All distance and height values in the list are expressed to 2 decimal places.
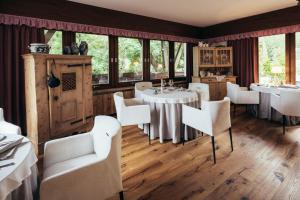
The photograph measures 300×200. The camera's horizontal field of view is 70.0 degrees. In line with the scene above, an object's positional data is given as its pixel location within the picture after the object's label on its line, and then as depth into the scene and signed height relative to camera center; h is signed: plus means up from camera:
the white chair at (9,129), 1.81 -0.34
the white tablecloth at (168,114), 3.30 -0.43
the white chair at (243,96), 4.59 -0.24
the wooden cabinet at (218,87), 6.12 -0.04
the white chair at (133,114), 3.24 -0.41
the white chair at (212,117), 2.71 -0.41
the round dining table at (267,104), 4.18 -0.40
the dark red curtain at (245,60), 5.79 +0.71
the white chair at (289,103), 3.51 -0.31
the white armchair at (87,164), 1.32 -0.57
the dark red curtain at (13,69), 3.48 +0.33
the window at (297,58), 4.96 +0.60
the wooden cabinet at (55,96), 2.94 -0.12
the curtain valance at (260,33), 4.85 +1.32
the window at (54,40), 4.07 +0.94
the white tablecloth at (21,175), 1.09 -0.47
